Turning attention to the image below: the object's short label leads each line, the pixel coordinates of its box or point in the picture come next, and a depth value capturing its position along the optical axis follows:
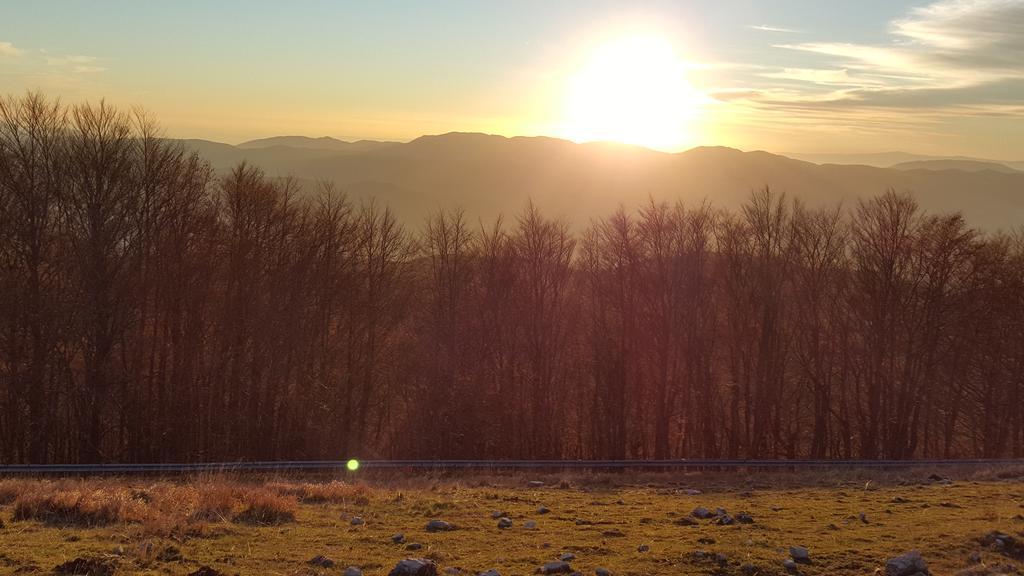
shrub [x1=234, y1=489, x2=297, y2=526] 13.13
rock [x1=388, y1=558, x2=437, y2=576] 9.62
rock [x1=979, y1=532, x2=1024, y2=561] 11.26
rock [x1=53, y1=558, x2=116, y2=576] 9.22
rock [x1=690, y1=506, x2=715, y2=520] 14.12
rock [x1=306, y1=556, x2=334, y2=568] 10.26
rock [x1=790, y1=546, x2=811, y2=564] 10.68
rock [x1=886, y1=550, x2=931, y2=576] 10.07
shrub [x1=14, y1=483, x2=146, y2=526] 12.32
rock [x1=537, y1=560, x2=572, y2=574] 10.08
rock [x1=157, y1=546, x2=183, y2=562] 10.04
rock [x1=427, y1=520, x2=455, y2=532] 12.80
